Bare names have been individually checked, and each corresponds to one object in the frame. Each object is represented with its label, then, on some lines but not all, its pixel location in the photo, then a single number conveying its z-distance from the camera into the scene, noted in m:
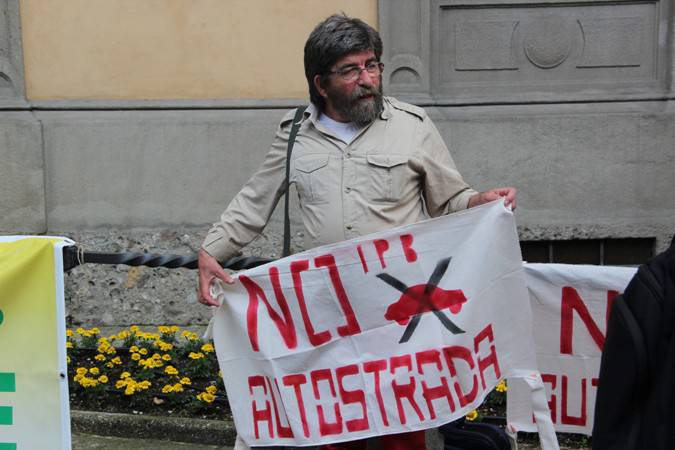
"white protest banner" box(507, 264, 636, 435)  3.42
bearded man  3.36
